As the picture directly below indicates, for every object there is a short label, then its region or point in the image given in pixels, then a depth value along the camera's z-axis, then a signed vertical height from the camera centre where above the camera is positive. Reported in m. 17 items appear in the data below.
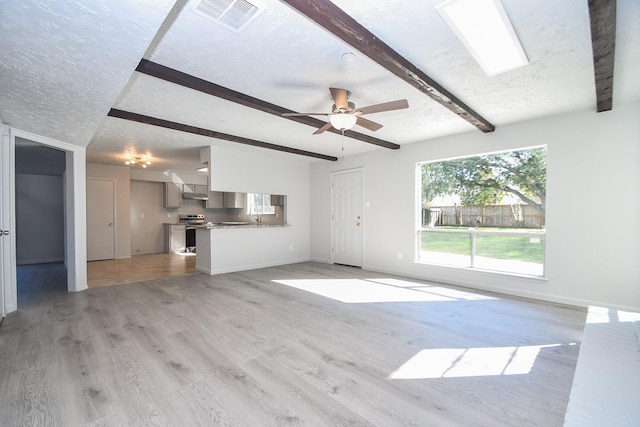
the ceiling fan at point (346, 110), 2.64 +0.96
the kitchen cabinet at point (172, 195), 8.02 +0.43
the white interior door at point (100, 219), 6.84 -0.22
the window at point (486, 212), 4.04 -0.05
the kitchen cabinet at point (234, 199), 6.10 +0.23
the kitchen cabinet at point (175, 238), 8.15 -0.80
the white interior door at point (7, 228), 3.17 -0.20
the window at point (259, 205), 6.25 +0.11
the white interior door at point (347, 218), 6.11 -0.18
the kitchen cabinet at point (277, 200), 6.55 +0.23
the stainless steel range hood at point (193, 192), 8.38 +0.54
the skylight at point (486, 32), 1.80 +1.27
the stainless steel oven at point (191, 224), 8.41 -0.42
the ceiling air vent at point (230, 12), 1.74 +1.26
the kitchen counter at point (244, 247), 5.41 -0.78
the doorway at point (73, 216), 3.42 -0.09
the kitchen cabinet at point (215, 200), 6.13 +0.21
